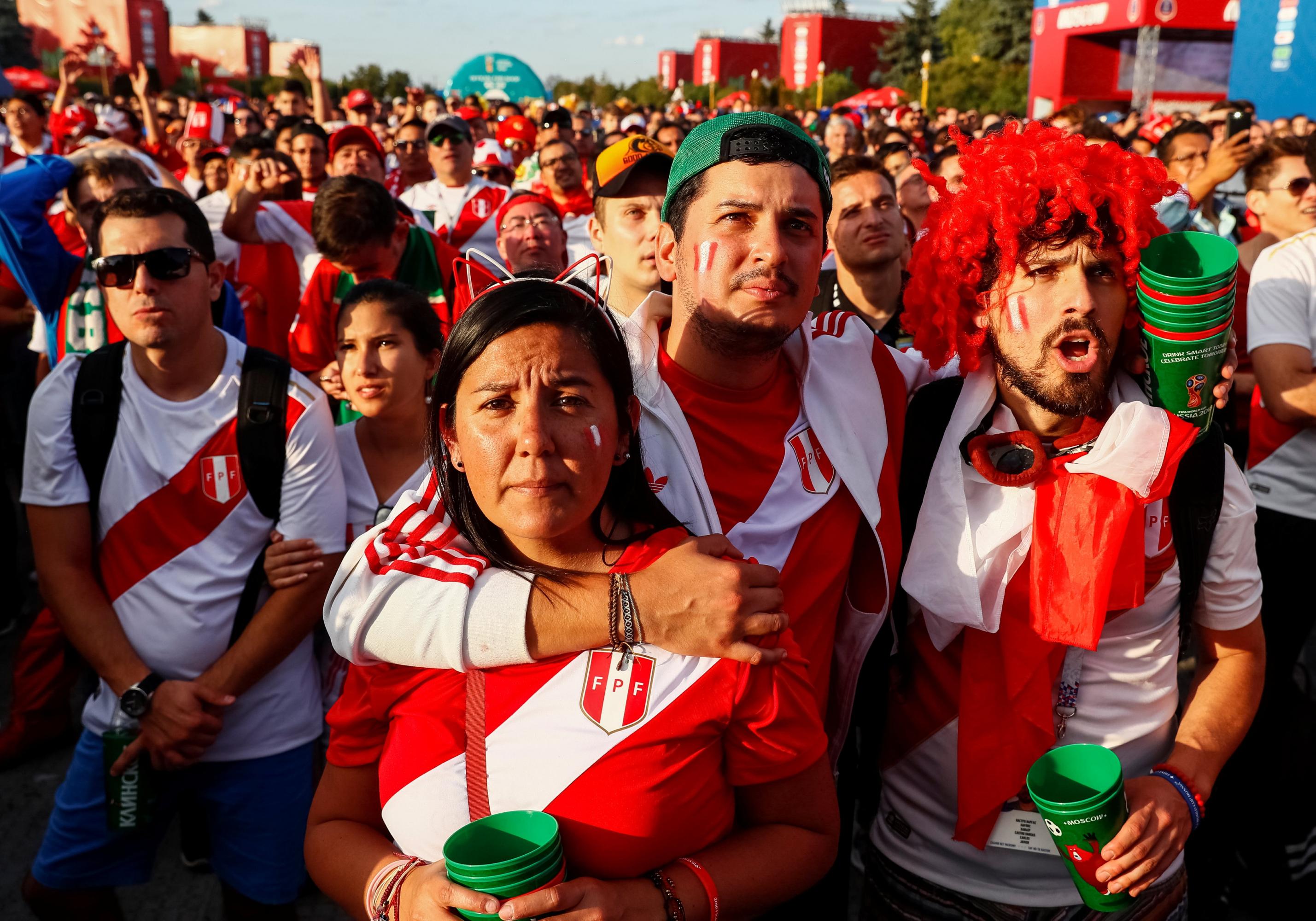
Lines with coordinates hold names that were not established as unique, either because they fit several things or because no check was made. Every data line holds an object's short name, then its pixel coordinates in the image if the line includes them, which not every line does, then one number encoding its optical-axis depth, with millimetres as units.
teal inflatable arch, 33938
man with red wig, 1857
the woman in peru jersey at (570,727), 1555
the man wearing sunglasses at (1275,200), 4168
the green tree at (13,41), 52625
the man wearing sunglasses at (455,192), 6500
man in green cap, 2000
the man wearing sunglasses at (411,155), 7629
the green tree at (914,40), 53656
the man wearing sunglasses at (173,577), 2602
